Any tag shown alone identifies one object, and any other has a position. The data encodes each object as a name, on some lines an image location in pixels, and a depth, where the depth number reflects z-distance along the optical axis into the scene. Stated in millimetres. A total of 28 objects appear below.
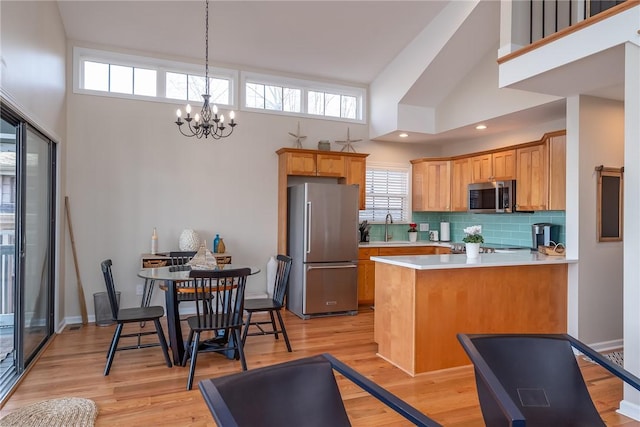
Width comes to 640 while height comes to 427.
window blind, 6734
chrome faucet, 6816
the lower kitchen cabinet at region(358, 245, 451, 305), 5941
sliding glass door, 3053
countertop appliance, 5203
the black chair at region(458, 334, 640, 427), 1918
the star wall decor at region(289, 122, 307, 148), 6109
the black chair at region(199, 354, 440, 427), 1471
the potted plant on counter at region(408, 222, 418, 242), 6828
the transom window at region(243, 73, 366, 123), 5957
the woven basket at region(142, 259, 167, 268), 4848
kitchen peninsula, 3494
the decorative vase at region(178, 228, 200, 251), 5238
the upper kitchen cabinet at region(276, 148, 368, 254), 5773
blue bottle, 5478
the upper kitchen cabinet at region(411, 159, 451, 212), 6449
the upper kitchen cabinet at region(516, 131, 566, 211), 4738
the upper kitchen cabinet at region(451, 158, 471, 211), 6129
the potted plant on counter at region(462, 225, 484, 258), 3877
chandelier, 3859
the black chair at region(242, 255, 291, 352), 3928
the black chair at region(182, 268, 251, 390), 3211
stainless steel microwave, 5371
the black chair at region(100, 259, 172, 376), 3453
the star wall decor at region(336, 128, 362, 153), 6375
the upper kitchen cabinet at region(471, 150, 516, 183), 5387
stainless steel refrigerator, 5422
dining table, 3539
